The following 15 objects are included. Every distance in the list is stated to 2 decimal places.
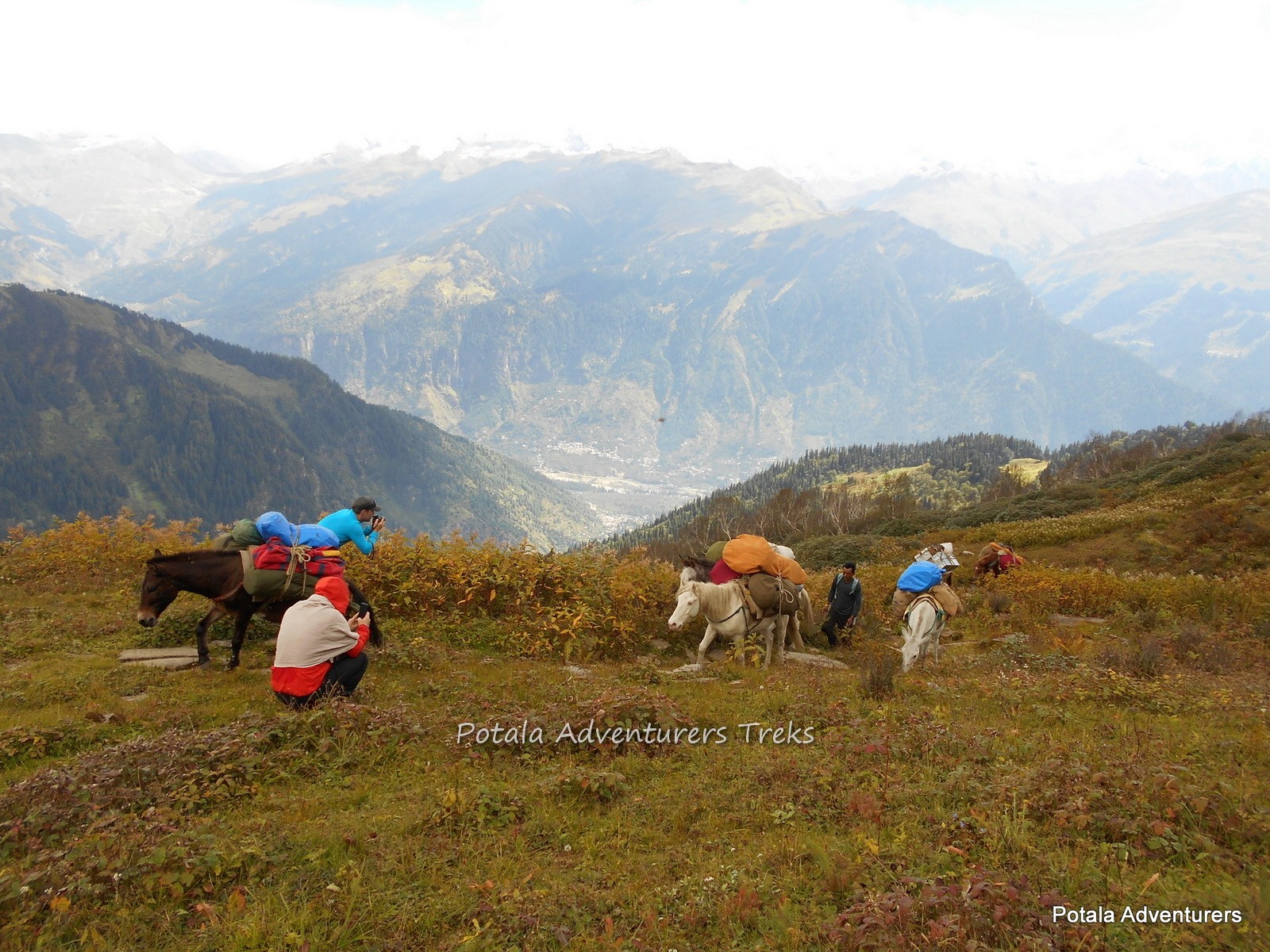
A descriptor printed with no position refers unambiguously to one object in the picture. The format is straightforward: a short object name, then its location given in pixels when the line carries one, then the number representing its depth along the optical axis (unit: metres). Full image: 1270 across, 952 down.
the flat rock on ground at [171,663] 11.58
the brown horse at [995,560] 26.98
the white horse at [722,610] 14.46
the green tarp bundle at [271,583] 11.39
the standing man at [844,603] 17.39
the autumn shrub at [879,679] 10.93
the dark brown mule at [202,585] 11.68
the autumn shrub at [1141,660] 12.52
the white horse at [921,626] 14.67
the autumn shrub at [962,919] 4.25
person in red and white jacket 8.95
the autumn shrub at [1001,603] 21.75
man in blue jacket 12.41
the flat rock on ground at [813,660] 14.91
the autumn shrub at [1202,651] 13.62
